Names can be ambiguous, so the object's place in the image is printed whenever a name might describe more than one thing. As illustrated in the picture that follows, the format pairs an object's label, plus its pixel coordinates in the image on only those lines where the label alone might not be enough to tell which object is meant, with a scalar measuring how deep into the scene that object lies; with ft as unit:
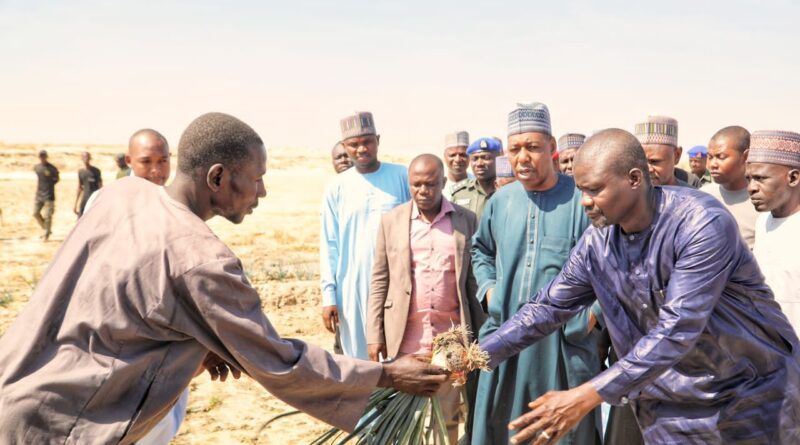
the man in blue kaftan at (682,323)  10.33
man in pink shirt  17.90
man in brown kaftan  8.63
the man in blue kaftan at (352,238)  20.61
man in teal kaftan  15.74
